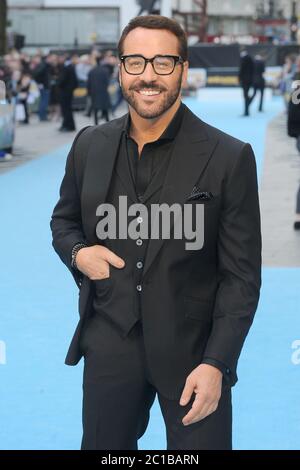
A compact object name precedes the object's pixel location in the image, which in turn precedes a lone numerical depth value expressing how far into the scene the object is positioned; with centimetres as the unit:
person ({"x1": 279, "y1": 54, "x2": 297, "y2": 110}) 3035
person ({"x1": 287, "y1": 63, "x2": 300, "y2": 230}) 1000
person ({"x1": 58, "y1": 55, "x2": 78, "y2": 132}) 2456
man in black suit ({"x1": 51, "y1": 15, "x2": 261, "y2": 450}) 298
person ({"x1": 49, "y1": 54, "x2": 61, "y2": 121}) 3016
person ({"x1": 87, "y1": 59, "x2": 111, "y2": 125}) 2567
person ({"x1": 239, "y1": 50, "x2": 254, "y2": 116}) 2831
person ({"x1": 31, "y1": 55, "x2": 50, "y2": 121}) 2852
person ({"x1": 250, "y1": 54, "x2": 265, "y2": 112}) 2959
